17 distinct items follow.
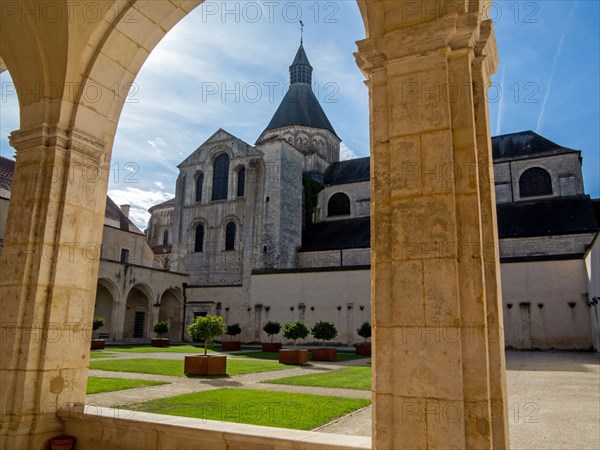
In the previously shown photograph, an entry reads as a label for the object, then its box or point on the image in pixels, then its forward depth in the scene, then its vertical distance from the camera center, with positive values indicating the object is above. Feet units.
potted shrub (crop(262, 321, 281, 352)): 64.23 -2.16
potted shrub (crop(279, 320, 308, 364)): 44.37 -3.83
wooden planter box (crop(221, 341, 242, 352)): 66.54 -4.46
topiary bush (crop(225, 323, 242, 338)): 71.10 -2.35
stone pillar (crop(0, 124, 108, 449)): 12.53 +0.99
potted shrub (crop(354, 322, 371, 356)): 57.06 -3.51
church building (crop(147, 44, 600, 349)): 65.72 +16.41
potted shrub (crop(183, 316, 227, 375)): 33.24 -3.60
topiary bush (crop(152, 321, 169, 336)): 74.55 -2.24
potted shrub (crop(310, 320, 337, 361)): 58.39 -1.83
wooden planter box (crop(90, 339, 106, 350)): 59.36 -4.17
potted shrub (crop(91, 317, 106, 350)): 59.37 -4.05
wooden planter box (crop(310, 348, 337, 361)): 48.11 -3.88
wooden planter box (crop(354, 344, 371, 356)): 56.95 -3.95
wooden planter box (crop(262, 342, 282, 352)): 63.87 -4.32
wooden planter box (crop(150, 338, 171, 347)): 71.00 -4.39
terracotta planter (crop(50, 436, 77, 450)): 11.95 -3.36
